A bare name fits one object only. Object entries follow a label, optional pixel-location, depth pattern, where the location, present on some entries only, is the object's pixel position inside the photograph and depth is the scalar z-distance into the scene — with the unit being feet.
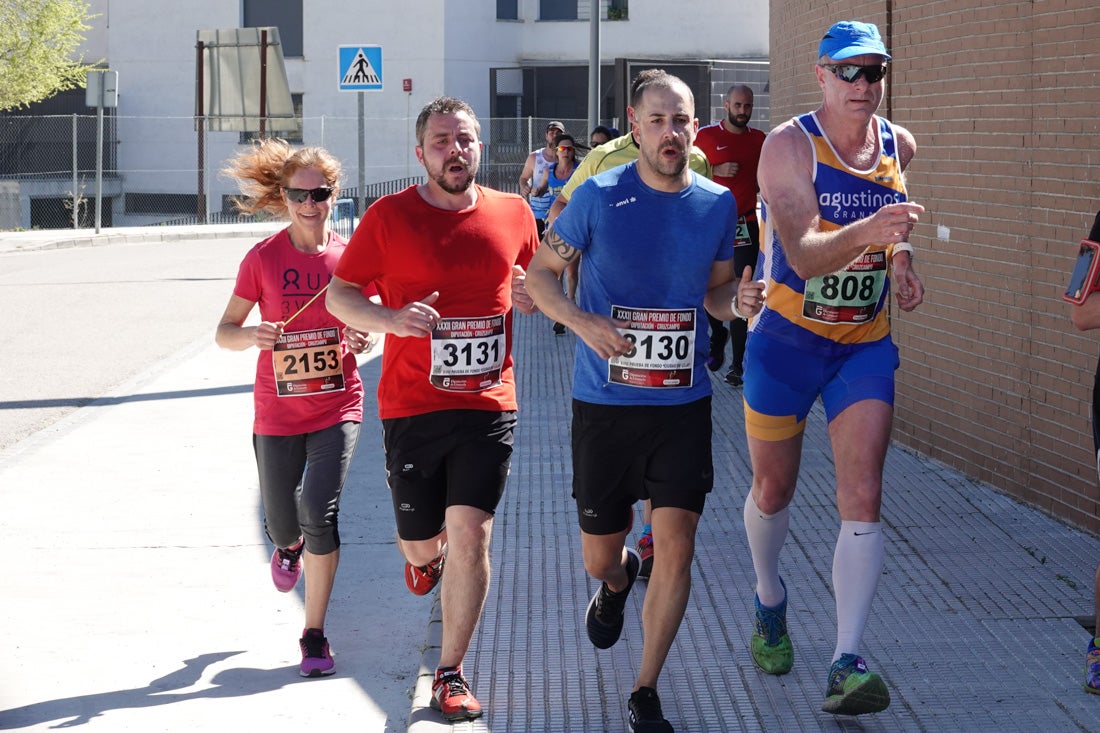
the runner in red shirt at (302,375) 18.85
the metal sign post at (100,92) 93.97
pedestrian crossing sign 60.95
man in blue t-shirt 15.83
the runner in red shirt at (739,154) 36.52
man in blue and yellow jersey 16.07
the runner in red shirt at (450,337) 16.94
